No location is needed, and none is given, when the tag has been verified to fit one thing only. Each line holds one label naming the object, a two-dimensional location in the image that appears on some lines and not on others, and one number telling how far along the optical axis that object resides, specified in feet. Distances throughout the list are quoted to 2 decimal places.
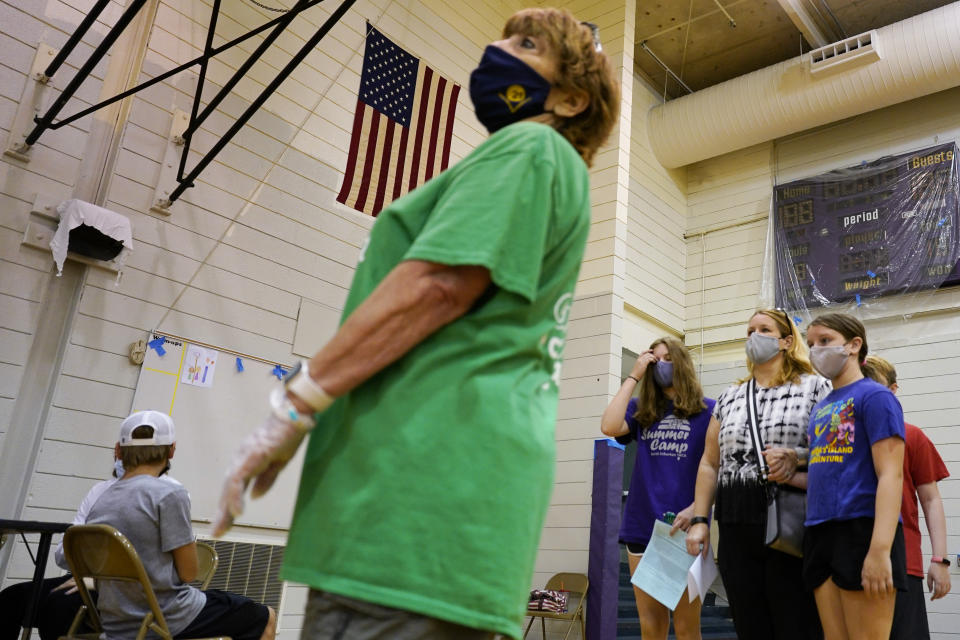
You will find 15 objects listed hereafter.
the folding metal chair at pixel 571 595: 18.97
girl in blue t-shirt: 7.73
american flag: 19.63
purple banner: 19.42
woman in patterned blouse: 9.03
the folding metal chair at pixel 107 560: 7.86
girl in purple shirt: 11.44
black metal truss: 13.35
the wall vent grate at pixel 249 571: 16.53
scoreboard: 24.18
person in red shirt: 10.99
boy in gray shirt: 8.53
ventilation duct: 24.35
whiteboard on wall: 15.55
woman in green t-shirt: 2.87
